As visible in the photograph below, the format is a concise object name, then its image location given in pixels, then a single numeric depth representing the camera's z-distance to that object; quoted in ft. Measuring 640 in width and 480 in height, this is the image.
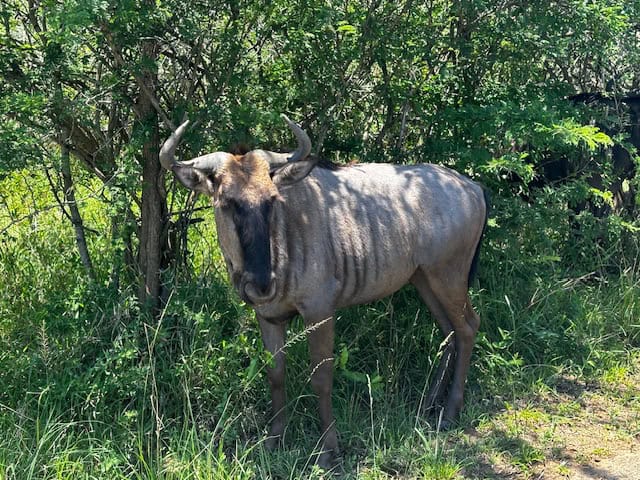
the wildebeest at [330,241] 12.31
